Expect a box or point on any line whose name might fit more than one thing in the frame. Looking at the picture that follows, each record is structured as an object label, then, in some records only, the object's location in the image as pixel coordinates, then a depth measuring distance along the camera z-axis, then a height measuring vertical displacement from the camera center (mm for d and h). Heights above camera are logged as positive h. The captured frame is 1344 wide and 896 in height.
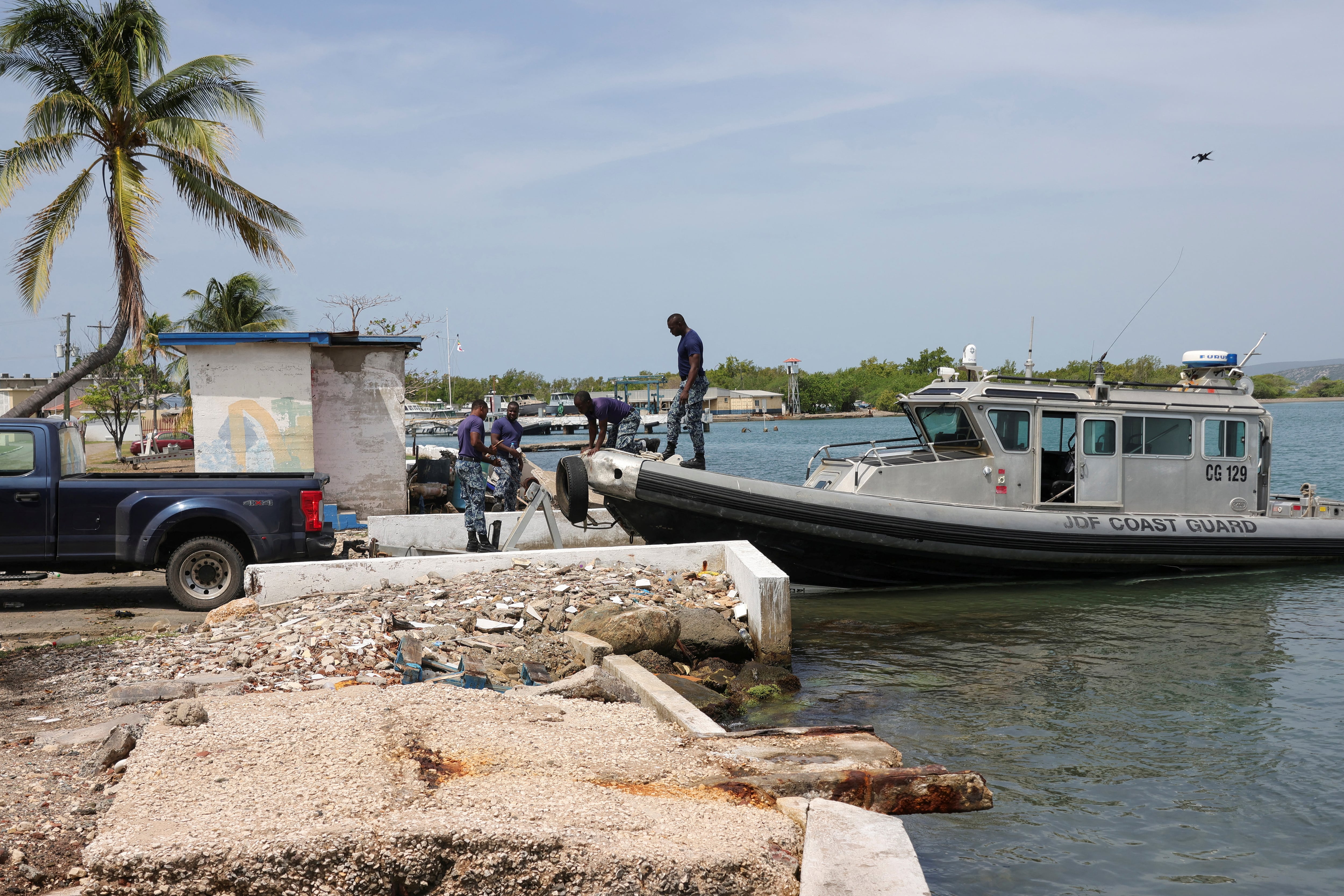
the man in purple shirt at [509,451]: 12164 -595
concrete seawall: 8523 -1563
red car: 38781 -1566
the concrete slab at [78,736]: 5160 -1760
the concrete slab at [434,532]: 12359 -1613
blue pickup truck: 9000 -1074
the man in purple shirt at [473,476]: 11766 -865
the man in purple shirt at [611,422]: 11195 -220
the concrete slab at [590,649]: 7480 -1885
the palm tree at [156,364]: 34375 +1601
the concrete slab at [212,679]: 6406 -1820
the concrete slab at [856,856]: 3674 -1789
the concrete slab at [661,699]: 5637 -1873
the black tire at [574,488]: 10172 -877
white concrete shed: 14086 -61
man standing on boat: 10070 +193
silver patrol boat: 11352 -1112
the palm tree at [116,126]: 16094 +4714
